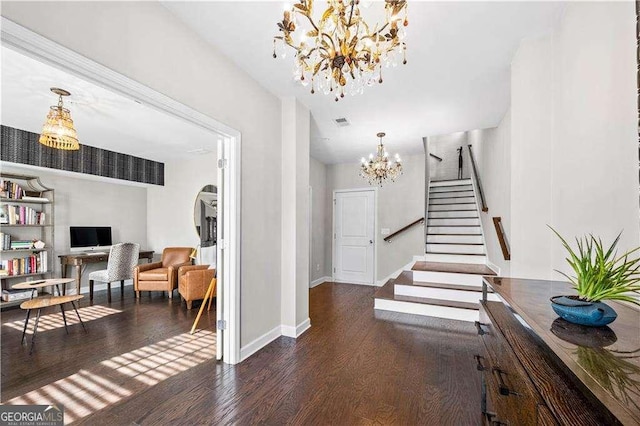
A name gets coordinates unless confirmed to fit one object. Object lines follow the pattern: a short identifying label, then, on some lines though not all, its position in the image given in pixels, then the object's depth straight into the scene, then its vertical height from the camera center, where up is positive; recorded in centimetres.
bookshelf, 429 -17
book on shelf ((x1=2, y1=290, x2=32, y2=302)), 425 -122
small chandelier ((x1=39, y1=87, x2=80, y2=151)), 301 +104
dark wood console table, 60 -40
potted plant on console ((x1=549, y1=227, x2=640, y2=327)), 89 -27
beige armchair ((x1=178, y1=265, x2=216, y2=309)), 422 -104
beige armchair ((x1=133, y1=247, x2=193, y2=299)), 477 -109
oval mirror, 573 +13
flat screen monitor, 521 -38
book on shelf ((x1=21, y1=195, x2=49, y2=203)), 446 +34
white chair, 485 -90
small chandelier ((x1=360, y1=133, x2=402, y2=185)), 468 +88
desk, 485 -77
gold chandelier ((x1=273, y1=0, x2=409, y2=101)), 140 +99
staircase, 384 -88
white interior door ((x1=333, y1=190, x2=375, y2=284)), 629 -48
